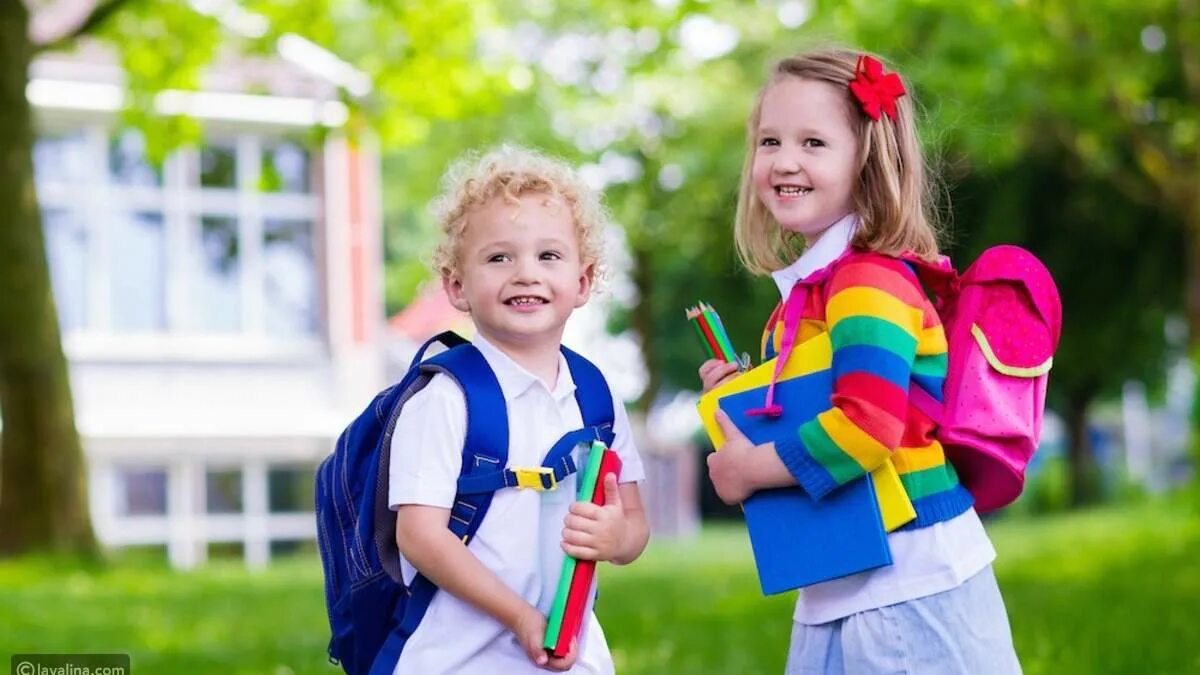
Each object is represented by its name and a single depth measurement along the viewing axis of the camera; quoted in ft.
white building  76.23
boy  9.38
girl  9.52
